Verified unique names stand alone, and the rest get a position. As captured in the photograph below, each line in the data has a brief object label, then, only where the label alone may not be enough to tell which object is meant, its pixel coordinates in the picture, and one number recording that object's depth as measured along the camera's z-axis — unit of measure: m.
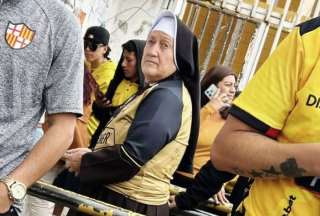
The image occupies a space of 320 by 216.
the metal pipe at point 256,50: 8.17
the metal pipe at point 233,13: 8.16
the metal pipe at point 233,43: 8.28
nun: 2.43
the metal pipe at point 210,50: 8.54
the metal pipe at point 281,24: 8.07
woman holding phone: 4.19
